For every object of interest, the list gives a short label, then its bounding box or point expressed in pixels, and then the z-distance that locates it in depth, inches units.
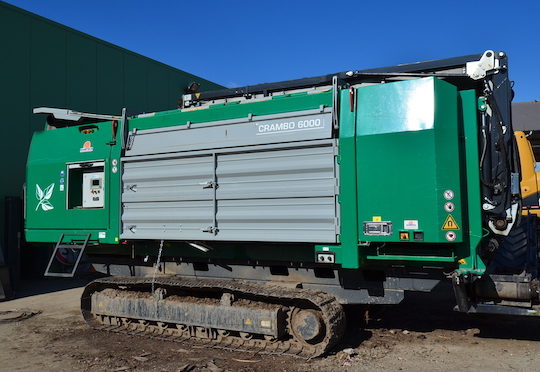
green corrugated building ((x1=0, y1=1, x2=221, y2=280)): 470.6
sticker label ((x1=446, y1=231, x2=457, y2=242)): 184.4
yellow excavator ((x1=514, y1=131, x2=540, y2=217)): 292.4
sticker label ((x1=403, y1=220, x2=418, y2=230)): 189.5
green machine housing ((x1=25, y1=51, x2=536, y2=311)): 191.3
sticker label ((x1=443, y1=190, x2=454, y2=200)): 186.7
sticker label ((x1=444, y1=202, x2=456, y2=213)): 186.2
